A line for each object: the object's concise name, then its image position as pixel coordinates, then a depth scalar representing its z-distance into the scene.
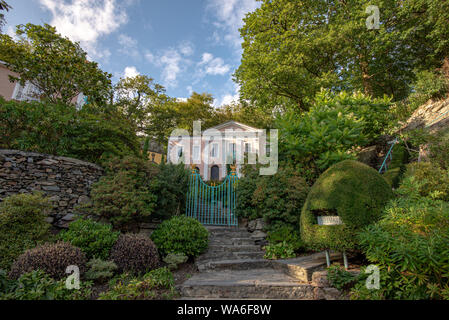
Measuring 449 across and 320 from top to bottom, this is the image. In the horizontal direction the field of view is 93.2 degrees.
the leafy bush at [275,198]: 5.48
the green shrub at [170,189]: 5.92
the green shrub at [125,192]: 4.88
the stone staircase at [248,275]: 3.40
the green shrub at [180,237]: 4.82
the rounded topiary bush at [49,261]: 3.12
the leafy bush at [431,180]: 3.89
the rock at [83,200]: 5.09
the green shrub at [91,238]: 3.99
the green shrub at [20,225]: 3.55
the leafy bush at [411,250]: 2.32
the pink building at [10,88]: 12.45
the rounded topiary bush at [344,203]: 3.43
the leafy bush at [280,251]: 4.91
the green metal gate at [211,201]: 7.40
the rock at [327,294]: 3.03
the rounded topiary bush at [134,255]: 3.93
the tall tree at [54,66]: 6.71
